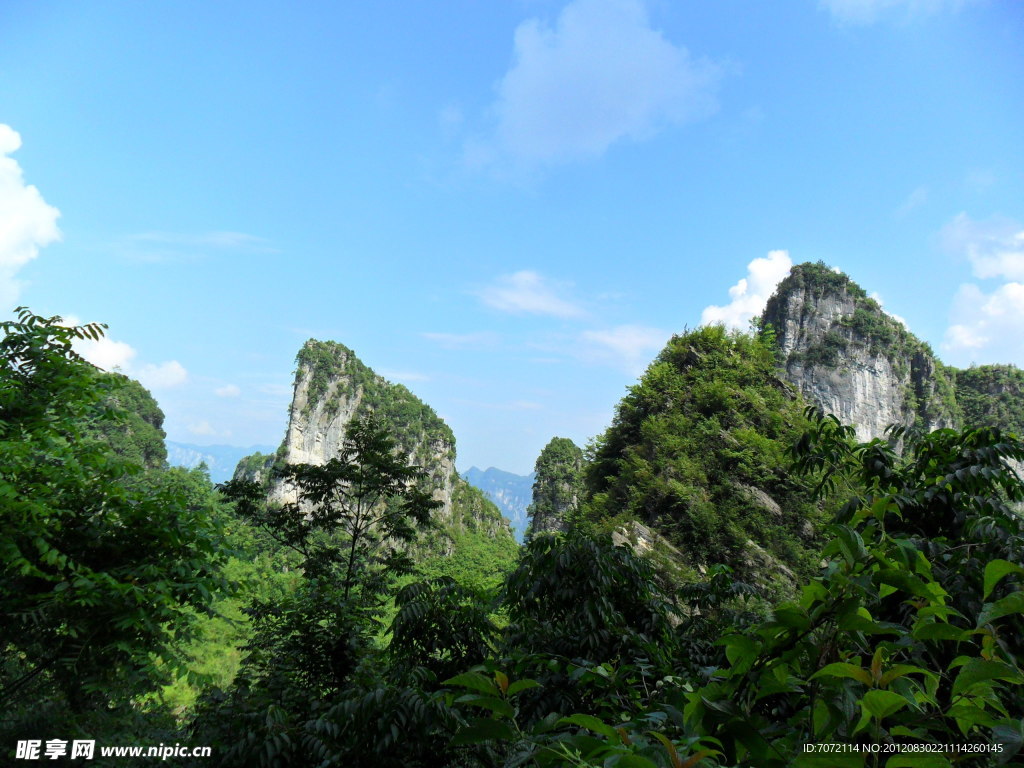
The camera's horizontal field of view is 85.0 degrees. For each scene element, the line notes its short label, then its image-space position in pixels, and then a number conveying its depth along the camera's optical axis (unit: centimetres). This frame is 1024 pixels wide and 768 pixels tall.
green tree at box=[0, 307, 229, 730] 362
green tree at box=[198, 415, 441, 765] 342
